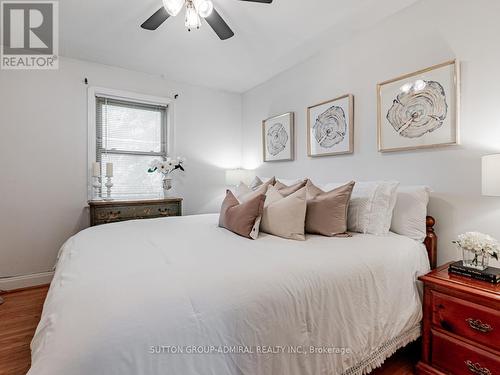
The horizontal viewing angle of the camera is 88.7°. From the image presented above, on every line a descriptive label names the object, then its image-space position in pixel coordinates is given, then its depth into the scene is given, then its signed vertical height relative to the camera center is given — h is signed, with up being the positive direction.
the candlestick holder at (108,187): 3.12 +0.01
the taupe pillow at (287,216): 1.75 -0.21
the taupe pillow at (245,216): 1.78 -0.21
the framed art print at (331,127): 2.53 +0.63
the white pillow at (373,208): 1.82 -0.16
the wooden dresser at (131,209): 2.82 -0.26
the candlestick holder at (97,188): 3.10 +0.00
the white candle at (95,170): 3.00 +0.21
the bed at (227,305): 0.76 -0.43
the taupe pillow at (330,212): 1.79 -0.18
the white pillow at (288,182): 2.69 +0.05
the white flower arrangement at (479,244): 1.39 -0.32
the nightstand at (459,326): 1.26 -0.75
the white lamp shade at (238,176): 3.84 +0.17
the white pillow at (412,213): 1.81 -0.19
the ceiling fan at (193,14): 1.72 +1.25
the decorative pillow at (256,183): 2.65 +0.04
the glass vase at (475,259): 1.45 -0.45
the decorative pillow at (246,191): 2.05 -0.03
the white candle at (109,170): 3.08 +0.21
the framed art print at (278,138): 3.22 +0.66
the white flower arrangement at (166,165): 3.37 +0.29
